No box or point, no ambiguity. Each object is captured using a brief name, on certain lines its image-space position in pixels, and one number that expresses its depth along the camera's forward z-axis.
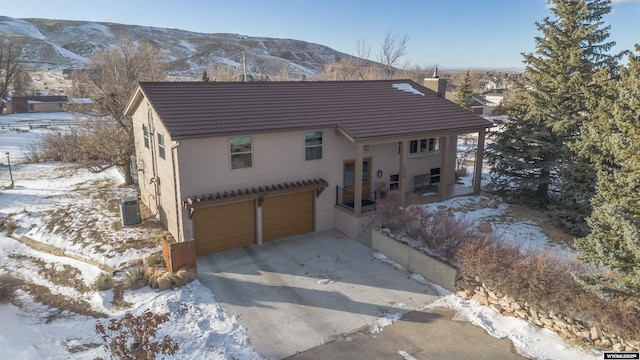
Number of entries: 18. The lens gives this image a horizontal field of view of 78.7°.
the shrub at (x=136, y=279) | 10.67
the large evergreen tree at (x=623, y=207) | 8.05
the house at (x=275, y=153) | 12.65
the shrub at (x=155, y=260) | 11.60
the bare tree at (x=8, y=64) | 60.91
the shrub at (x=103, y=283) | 10.67
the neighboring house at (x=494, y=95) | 73.62
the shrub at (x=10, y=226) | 15.75
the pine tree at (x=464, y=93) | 40.34
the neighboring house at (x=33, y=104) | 57.69
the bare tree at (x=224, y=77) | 55.78
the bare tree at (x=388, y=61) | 56.85
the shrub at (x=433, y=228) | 11.35
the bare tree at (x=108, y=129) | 20.11
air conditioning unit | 14.87
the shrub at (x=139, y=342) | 6.23
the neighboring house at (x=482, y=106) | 57.31
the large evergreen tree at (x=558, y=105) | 14.95
